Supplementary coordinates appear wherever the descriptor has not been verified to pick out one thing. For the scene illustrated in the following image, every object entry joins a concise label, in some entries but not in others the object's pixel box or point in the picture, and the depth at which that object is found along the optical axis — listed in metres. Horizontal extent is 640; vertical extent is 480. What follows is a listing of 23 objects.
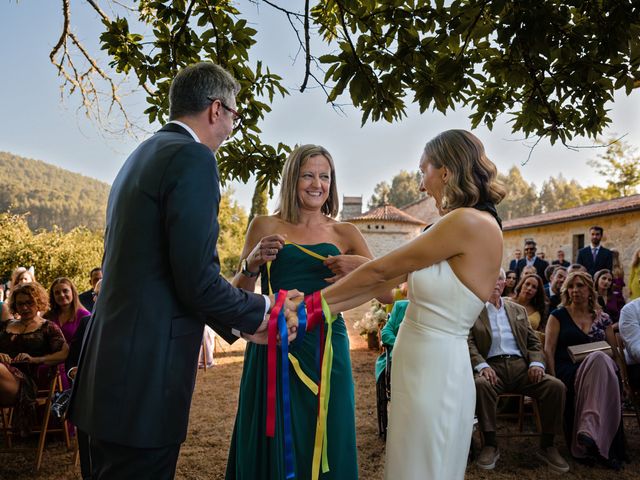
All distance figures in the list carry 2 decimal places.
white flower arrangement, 9.77
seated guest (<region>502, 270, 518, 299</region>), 7.88
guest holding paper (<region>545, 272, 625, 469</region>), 4.62
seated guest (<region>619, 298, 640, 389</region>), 5.09
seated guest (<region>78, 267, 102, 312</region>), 7.02
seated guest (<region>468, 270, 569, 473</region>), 4.62
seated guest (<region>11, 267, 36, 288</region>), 6.70
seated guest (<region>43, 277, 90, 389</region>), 5.52
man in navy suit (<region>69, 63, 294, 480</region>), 1.60
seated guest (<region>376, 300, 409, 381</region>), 5.22
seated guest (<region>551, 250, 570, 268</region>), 12.36
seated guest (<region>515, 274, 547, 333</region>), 6.32
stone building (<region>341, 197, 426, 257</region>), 38.52
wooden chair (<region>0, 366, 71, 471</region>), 4.47
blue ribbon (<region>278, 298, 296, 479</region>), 2.18
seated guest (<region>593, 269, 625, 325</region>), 7.60
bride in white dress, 2.01
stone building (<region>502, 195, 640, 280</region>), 18.06
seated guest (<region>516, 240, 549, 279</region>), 12.12
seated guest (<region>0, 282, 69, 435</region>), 4.57
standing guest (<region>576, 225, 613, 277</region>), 10.33
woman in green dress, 2.54
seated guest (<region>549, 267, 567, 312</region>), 8.24
